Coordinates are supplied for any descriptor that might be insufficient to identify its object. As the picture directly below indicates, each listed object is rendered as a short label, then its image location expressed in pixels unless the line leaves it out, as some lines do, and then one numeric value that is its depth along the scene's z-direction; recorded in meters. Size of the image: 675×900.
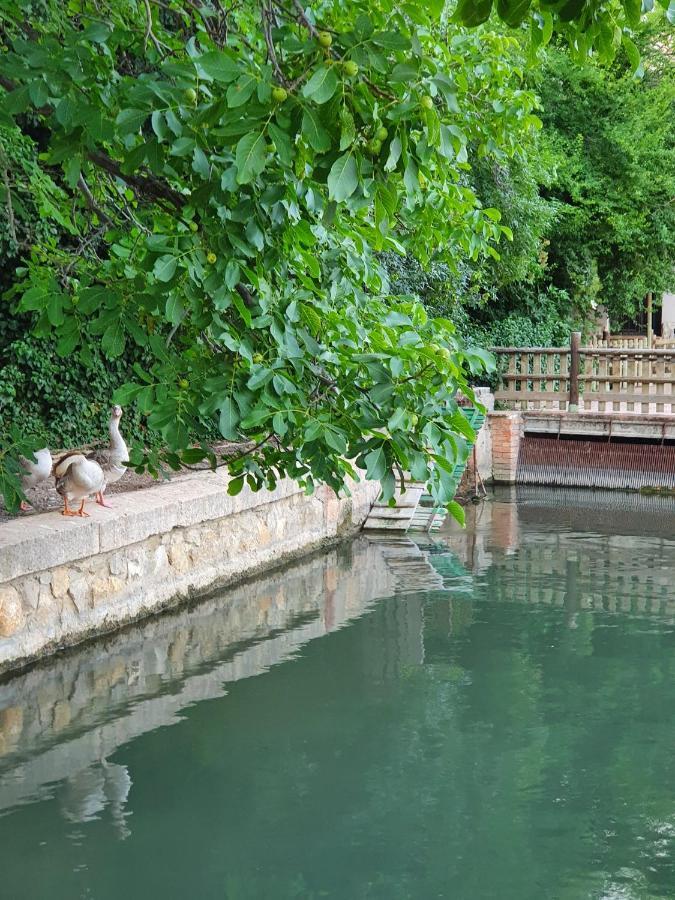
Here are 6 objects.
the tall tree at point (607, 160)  19.03
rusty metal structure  15.62
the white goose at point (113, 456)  8.32
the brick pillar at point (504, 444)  16.31
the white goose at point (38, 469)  8.27
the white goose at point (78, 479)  7.57
